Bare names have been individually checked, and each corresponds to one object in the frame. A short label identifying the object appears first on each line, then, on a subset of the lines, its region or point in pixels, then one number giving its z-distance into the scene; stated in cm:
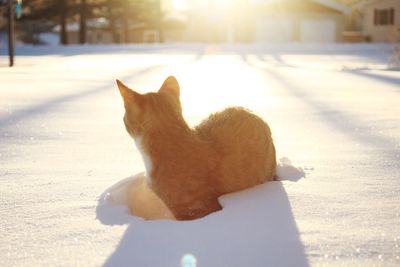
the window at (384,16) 3309
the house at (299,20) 3425
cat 203
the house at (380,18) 3269
